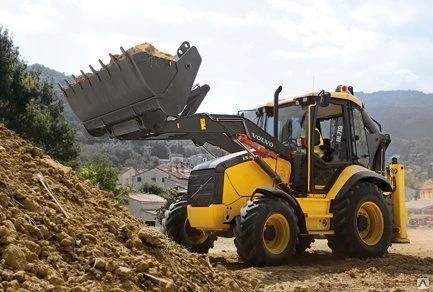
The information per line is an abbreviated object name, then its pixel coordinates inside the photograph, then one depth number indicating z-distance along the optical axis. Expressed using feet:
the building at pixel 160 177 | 326.24
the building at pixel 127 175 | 317.63
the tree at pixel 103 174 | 112.27
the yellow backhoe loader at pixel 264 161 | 27.12
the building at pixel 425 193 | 297.53
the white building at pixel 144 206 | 198.08
